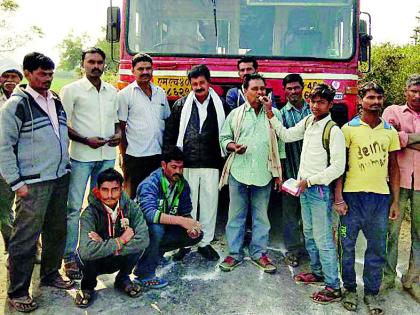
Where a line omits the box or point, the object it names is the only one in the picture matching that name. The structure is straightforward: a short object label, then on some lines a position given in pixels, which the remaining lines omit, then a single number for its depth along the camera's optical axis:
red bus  4.96
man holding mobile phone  3.77
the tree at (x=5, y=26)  19.56
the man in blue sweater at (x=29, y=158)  3.16
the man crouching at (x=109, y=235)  3.27
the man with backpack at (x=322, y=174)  3.34
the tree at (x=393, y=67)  8.16
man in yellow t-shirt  3.33
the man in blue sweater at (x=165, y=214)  3.63
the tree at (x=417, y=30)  20.48
